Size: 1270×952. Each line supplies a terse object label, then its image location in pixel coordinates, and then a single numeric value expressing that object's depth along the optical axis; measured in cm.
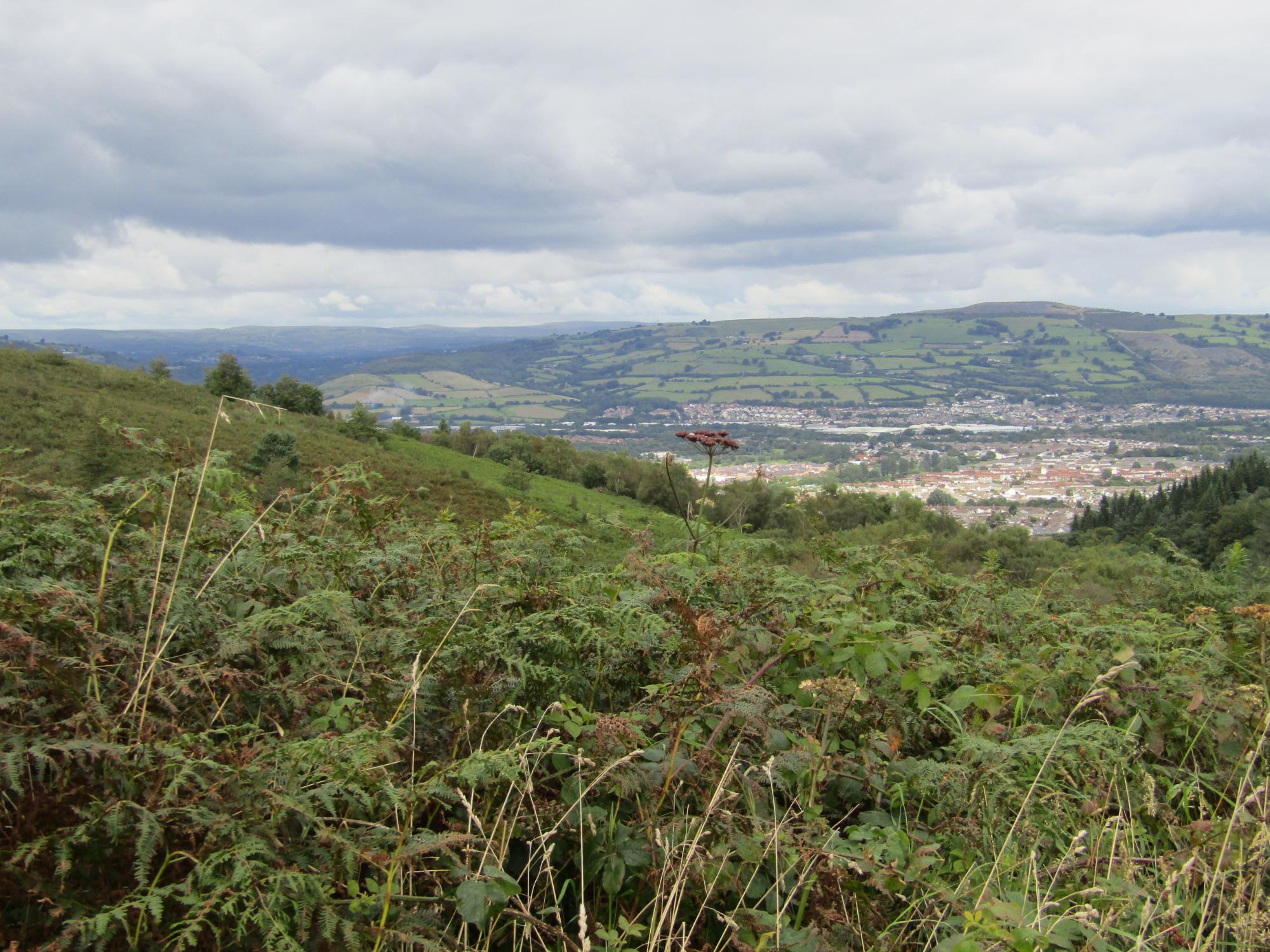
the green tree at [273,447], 2203
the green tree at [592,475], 5597
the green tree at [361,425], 4328
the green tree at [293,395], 4900
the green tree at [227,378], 4397
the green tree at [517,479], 4381
